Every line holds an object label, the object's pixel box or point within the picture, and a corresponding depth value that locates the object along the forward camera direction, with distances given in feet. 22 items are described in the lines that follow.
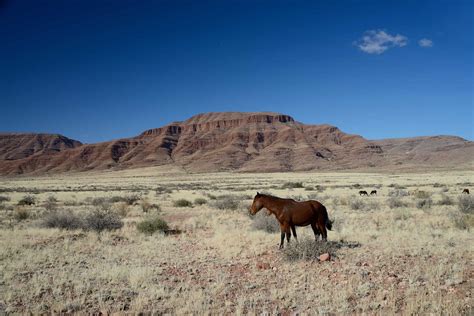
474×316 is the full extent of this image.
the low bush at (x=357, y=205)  70.59
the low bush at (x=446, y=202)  74.76
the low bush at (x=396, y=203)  72.82
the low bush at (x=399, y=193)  100.30
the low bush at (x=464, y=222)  44.25
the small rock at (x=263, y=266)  28.27
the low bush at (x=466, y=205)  59.61
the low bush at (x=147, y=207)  76.05
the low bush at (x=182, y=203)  86.17
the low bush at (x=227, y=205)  75.87
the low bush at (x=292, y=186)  169.61
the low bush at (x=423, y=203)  68.62
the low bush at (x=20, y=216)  62.39
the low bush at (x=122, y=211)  68.86
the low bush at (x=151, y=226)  47.11
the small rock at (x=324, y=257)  29.04
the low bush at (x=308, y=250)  29.27
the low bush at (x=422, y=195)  88.54
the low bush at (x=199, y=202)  89.47
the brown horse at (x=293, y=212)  32.22
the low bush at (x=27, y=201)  95.44
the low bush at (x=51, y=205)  77.43
